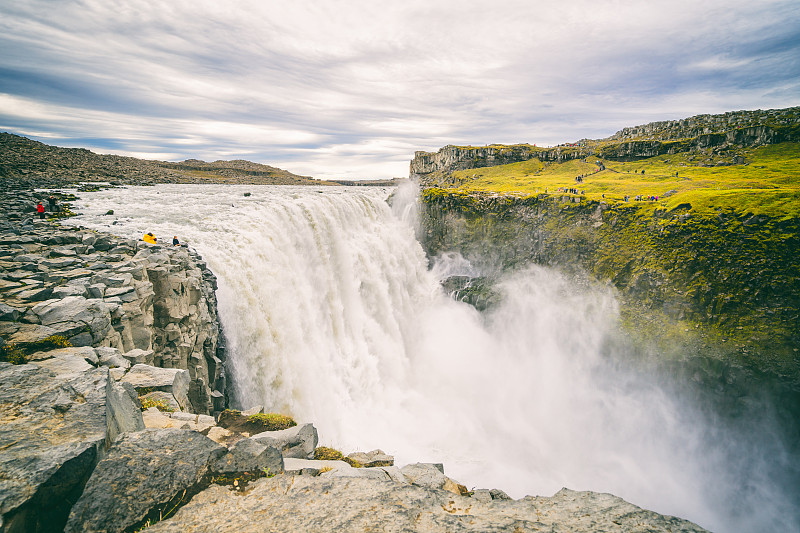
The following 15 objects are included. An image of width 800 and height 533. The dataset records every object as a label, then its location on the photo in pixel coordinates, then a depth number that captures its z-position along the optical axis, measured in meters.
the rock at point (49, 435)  3.68
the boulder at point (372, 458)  9.35
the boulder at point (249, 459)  5.53
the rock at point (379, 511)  4.79
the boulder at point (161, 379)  8.41
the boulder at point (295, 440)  8.39
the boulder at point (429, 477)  8.06
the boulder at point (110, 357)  7.83
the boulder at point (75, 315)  7.94
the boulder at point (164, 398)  8.00
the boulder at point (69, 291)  9.10
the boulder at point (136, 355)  9.47
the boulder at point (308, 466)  6.29
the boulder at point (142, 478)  4.07
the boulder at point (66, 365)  6.12
